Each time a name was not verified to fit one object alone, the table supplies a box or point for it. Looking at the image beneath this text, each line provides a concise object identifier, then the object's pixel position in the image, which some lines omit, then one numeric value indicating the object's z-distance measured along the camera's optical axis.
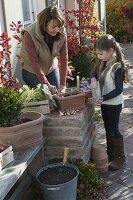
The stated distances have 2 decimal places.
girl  3.92
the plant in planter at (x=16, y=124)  3.26
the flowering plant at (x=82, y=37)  7.47
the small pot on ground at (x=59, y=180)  3.22
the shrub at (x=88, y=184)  3.66
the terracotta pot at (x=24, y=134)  3.27
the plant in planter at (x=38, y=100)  3.74
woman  4.00
